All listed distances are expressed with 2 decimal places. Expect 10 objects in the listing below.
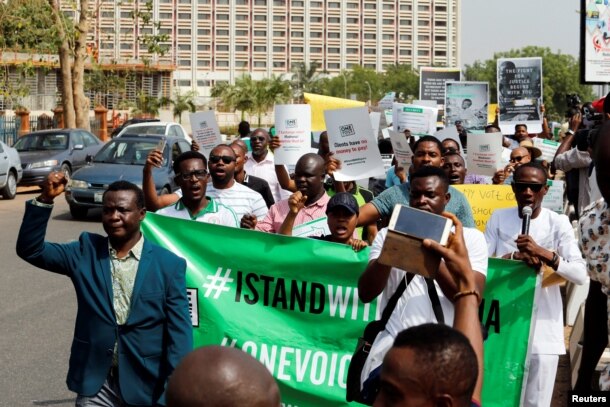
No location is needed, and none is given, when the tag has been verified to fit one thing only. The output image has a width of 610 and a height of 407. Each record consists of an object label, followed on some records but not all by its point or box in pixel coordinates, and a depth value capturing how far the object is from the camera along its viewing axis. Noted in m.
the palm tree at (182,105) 92.50
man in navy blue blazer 4.90
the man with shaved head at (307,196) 7.45
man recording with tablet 4.40
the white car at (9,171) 23.27
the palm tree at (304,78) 124.94
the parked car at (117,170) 19.34
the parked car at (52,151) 25.42
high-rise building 132.38
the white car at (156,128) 28.57
